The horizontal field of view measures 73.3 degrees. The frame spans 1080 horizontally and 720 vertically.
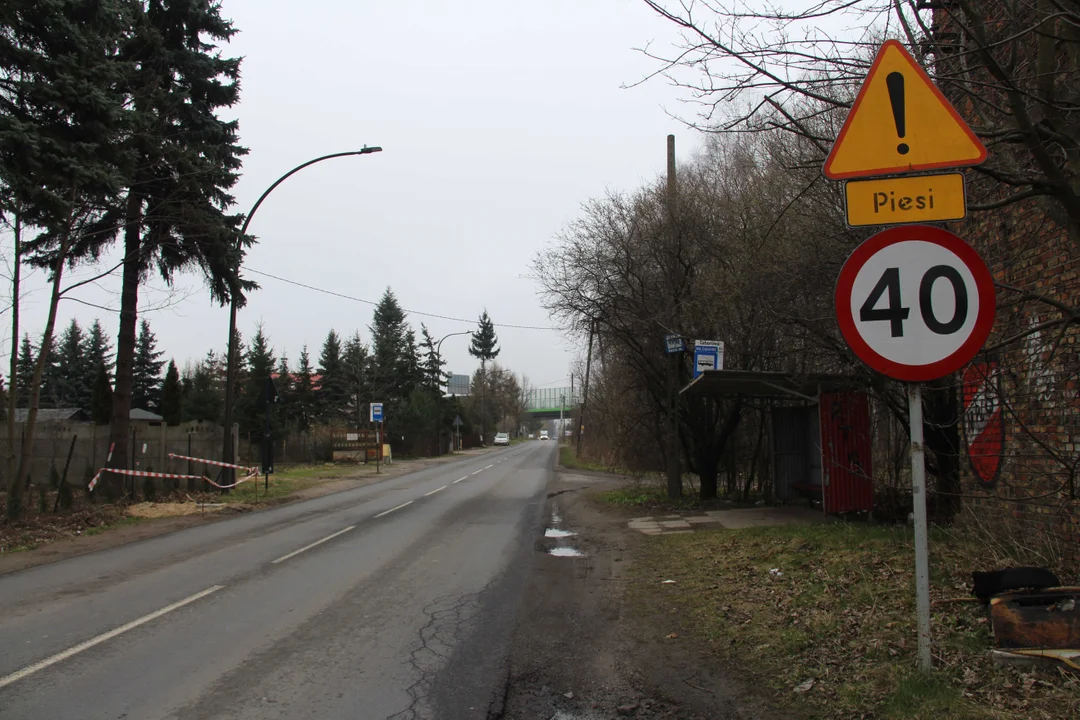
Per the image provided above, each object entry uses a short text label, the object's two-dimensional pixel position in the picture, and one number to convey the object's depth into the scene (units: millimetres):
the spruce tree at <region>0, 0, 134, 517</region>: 12469
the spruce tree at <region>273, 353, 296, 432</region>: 51156
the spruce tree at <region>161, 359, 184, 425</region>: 39344
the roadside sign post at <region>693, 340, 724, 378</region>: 12516
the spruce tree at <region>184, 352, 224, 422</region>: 43531
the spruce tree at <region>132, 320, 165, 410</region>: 54000
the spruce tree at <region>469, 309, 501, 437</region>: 102938
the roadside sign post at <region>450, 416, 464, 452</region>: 64050
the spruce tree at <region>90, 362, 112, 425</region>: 35750
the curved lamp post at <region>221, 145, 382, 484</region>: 18803
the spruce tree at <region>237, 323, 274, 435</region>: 43125
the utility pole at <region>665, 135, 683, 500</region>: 15172
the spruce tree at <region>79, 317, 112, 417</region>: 54366
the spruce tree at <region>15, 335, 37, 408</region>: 50569
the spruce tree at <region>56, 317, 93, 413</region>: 55812
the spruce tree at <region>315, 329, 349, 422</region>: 57906
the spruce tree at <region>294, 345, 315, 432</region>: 53625
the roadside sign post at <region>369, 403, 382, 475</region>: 32594
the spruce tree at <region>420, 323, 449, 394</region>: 68875
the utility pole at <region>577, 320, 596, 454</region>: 16453
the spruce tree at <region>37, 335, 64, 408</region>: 57250
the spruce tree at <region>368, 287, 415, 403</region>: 64312
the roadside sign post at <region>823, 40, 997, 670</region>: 3838
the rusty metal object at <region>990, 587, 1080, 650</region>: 4219
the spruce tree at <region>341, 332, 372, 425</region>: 57928
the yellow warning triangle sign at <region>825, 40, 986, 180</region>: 3996
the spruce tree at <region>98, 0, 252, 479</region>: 16922
